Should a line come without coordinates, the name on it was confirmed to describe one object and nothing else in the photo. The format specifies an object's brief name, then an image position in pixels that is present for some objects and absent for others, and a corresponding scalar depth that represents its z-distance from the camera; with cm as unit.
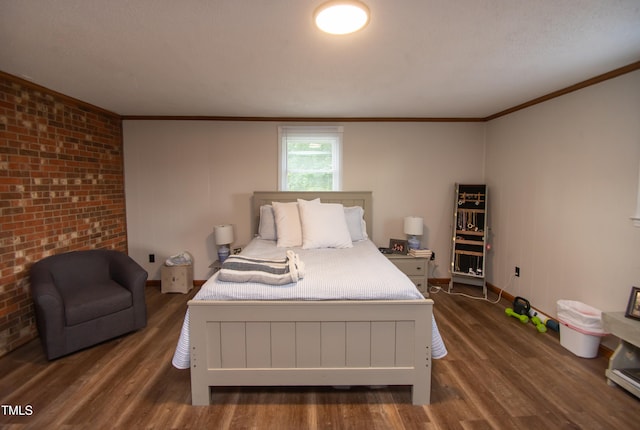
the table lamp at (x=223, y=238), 364
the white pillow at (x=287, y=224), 314
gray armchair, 226
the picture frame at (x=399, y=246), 371
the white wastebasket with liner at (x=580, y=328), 229
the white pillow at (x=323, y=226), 303
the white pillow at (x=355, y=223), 340
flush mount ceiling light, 144
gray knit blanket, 188
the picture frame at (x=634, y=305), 203
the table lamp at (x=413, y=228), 372
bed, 181
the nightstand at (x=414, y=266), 353
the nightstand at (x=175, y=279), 371
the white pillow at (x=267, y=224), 339
